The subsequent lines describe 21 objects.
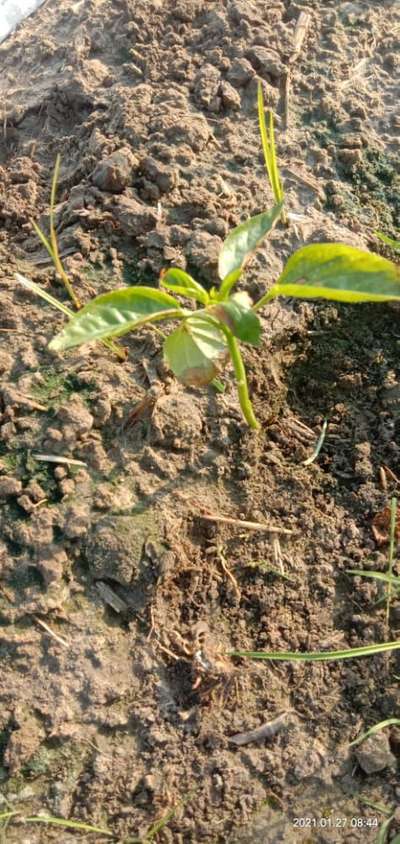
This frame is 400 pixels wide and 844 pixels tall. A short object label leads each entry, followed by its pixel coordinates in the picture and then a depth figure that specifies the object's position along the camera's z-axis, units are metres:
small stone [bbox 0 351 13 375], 0.63
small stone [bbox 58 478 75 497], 0.61
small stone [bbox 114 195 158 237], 0.67
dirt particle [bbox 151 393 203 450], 0.62
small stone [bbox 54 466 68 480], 0.61
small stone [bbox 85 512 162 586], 0.60
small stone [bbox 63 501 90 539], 0.60
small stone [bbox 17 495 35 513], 0.60
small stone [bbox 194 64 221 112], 0.72
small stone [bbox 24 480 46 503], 0.60
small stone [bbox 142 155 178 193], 0.68
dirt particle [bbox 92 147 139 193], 0.68
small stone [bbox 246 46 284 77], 0.74
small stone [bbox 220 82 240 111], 0.72
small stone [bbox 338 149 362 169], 0.73
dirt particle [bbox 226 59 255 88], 0.74
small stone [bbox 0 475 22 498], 0.60
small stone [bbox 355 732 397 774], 0.58
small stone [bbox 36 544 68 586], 0.59
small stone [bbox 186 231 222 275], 0.66
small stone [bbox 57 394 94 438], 0.61
